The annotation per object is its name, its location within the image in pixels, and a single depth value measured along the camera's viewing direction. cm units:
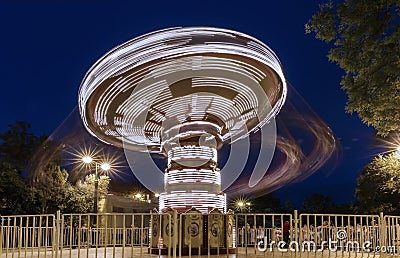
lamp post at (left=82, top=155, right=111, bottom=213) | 2245
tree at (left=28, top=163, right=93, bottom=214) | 3095
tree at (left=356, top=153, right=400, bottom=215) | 3281
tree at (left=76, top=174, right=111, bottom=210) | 3431
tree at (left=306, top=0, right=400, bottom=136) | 1281
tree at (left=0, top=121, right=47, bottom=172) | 3806
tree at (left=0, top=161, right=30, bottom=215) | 2956
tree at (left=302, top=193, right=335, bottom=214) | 5494
